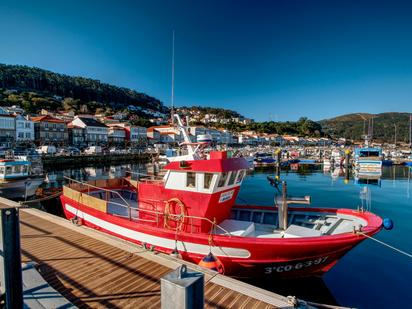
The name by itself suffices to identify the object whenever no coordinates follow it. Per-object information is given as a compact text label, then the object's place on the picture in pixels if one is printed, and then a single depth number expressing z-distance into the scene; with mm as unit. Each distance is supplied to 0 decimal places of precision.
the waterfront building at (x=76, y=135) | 74312
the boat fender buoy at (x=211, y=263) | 6499
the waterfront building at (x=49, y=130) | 65438
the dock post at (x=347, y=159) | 37347
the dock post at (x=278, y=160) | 40866
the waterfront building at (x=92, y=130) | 76000
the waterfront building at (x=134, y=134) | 88250
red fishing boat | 7043
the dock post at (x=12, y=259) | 3326
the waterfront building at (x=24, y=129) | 59562
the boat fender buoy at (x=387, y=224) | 7451
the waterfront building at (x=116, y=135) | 83188
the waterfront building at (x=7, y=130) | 56362
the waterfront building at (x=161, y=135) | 95812
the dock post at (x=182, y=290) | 2619
